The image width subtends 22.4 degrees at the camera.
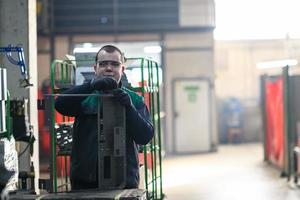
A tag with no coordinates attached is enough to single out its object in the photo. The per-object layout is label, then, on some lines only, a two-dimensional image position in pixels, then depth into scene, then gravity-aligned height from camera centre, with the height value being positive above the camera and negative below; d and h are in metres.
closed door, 18.03 -0.21
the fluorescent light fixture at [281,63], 11.97 +0.69
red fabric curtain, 12.90 -0.30
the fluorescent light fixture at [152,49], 17.93 +1.39
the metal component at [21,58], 5.59 +0.40
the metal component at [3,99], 4.77 +0.07
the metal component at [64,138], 6.23 -0.23
